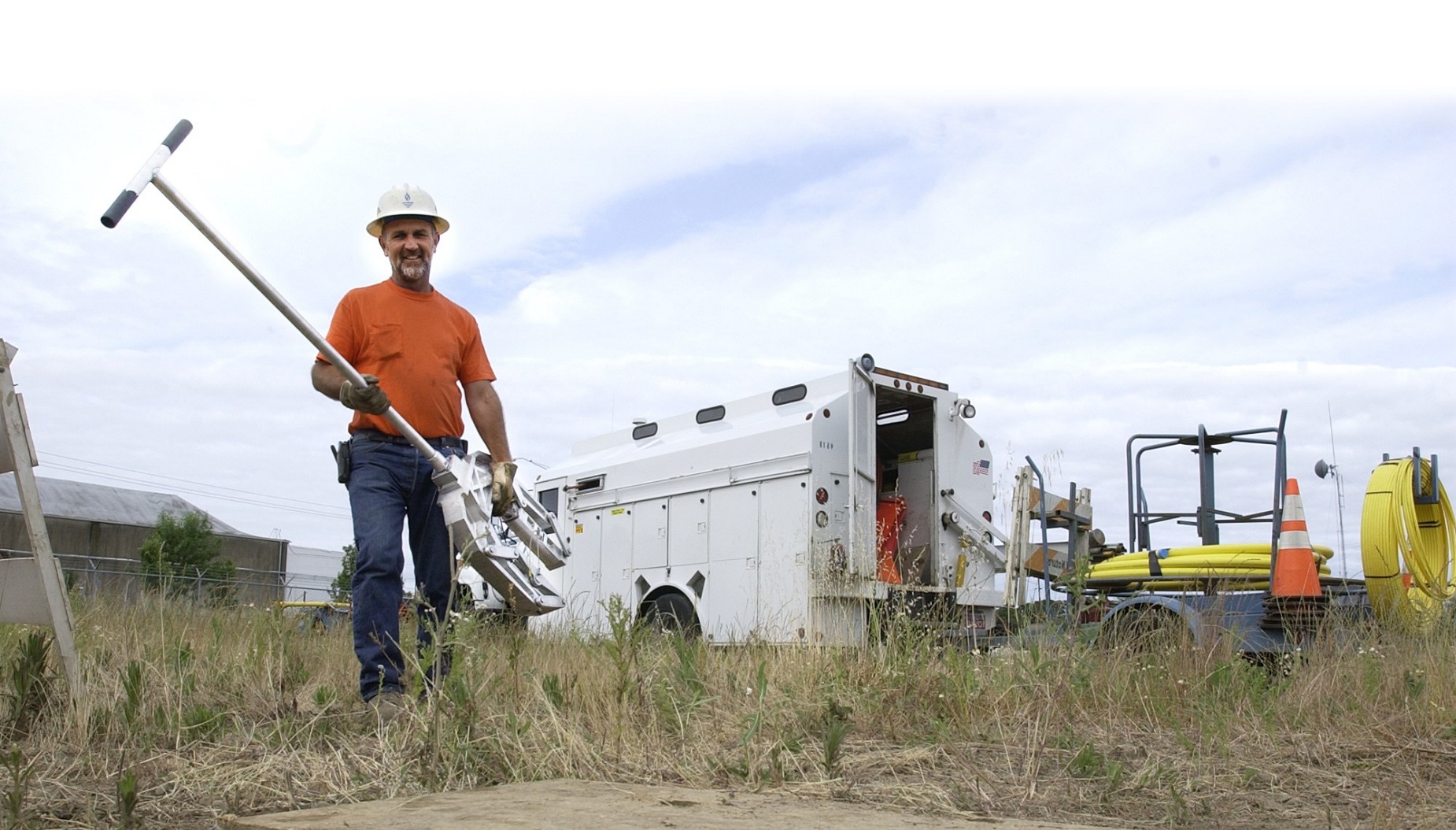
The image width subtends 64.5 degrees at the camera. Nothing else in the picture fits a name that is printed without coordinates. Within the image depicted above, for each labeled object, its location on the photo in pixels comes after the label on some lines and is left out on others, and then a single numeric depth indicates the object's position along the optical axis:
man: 4.25
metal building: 48.34
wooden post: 3.80
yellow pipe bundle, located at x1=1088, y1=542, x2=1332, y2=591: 7.34
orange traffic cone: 6.82
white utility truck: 9.80
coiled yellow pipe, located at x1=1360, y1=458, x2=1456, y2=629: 6.98
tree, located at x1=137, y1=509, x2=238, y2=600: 31.76
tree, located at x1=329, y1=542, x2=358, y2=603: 25.77
